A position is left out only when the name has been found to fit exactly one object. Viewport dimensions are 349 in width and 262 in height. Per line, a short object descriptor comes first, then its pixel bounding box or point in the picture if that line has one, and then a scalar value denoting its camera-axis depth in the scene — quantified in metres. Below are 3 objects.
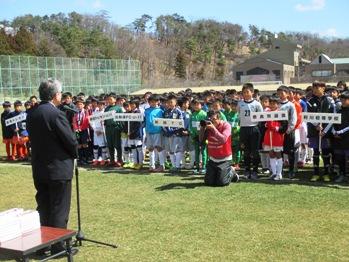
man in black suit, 5.55
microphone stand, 6.24
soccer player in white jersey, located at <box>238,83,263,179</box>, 10.29
